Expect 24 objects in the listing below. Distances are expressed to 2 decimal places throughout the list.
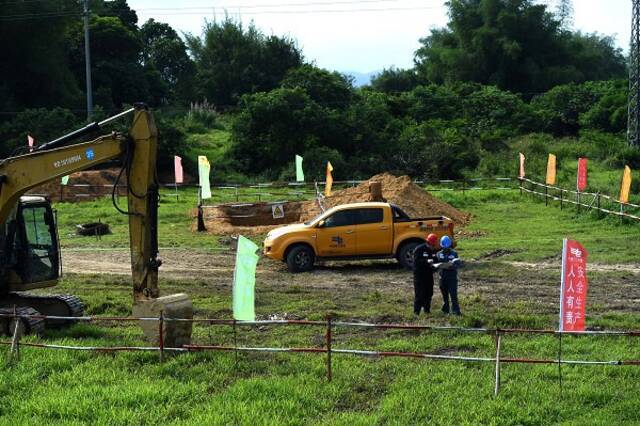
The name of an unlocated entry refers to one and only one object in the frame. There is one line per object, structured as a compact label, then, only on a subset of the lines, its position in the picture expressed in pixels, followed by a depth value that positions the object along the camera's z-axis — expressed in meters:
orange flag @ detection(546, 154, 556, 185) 33.06
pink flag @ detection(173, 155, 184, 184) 33.88
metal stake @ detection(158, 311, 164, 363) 11.30
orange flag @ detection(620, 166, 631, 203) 26.72
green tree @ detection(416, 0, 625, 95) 75.62
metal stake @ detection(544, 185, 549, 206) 33.81
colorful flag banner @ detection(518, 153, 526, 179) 37.78
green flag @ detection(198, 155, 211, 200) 29.20
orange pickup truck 21.03
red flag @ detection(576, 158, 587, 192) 30.25
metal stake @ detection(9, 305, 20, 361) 11.55
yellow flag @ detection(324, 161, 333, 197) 32.66
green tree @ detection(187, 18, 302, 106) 71.19
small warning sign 31.97
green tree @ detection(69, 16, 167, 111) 61.97
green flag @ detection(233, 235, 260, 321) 11.60
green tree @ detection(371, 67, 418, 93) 81.44
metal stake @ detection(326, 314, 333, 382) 10.34
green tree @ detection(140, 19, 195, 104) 79.25
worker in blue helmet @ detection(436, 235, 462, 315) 14.45
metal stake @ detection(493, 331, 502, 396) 9.86
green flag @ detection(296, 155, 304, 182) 33.81
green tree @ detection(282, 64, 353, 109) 52.62
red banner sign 10.65
